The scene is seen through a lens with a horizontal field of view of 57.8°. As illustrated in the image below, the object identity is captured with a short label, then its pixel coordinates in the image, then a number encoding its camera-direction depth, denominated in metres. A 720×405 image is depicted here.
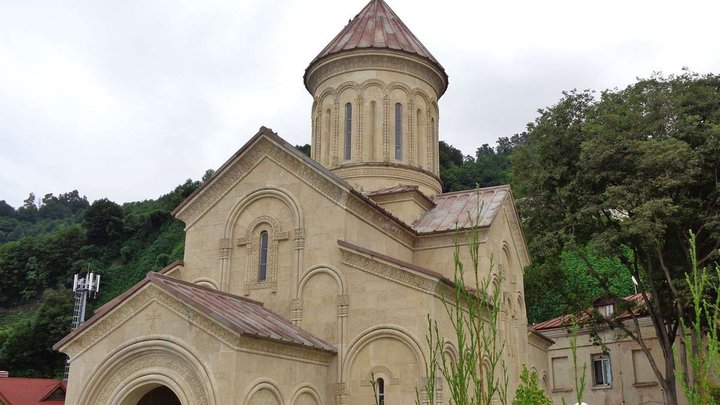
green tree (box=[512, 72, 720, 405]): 15.44
